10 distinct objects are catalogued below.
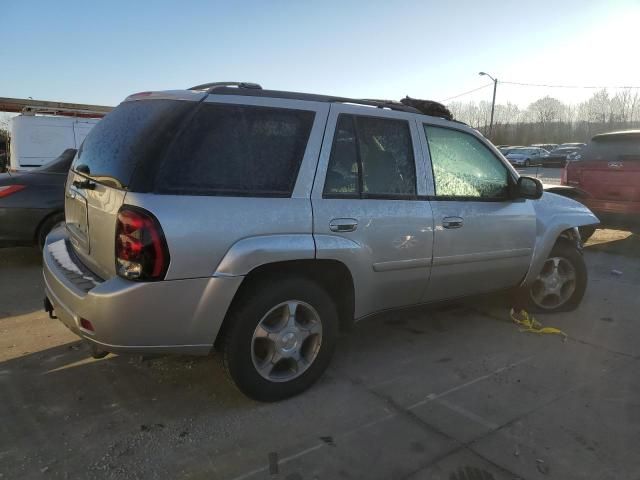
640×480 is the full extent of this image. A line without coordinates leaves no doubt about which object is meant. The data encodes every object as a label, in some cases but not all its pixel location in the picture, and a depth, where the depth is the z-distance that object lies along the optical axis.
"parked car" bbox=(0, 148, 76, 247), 6.32
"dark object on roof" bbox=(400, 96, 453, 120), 3.97
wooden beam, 13.23
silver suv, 2.69
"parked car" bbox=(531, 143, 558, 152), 50.41
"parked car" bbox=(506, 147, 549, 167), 40.78
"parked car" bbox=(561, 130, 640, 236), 8.28
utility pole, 43.95
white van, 12.24
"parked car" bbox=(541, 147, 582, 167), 39.19
